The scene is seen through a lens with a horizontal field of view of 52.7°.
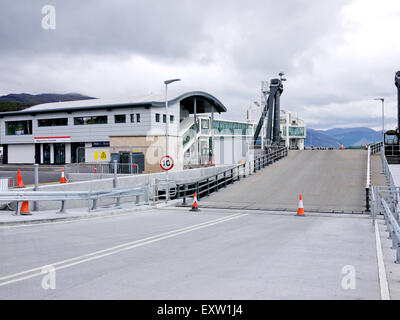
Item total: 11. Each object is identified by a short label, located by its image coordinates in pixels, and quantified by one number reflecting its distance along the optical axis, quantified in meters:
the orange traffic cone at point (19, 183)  19.16
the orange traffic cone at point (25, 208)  13.70
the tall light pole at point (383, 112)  45.13
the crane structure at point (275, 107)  37.59
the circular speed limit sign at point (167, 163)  18.41
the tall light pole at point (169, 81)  23.72
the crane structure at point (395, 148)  32.47
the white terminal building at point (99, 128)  46.16
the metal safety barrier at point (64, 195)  13.02
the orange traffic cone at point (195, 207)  17.03
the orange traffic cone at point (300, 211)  15.44
